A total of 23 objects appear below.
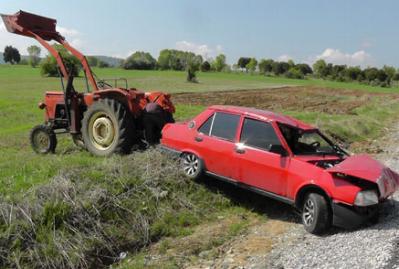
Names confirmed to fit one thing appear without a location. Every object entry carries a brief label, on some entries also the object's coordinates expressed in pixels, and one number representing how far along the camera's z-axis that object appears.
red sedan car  7.09
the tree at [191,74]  58.50
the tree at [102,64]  109.00
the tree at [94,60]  109.18
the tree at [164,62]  99.19
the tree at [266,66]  112.62
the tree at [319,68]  108.56
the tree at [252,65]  120.69
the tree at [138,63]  89.81
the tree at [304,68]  113.96
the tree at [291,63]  113.70
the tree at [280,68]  109.62
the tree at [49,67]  57.91
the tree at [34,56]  107.59
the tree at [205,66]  104.69
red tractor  10.32
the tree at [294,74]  101.50
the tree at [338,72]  99.37
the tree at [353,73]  98.38
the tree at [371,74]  94.26
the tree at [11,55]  124.00
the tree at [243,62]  125.94
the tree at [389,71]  98.06
